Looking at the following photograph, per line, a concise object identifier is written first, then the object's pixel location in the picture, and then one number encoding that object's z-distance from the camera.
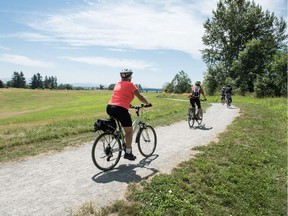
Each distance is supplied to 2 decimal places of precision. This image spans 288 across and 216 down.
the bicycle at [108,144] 5.89
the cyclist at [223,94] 27.07
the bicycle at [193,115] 12.90
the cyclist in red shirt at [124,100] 6.02
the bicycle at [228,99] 23.17
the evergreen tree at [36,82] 117.12
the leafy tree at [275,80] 35.23
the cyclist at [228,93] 23.21
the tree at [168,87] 85.18
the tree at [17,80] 109.56
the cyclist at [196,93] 12.63
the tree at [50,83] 125.24
